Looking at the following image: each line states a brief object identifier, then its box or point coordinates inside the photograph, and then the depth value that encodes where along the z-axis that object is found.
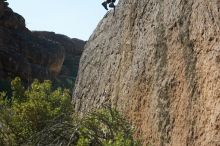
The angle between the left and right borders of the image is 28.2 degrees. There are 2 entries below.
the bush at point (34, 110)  7.93
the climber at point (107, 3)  8.91
